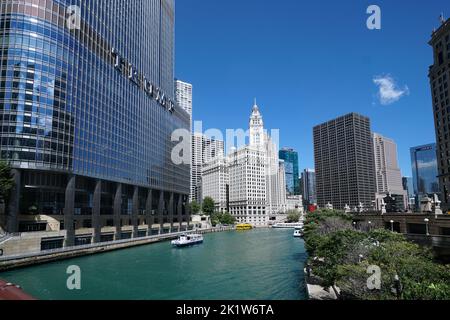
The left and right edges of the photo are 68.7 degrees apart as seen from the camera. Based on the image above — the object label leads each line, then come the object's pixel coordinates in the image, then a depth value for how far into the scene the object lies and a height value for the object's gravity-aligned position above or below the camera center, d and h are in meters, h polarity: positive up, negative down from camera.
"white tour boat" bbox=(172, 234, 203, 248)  97.94 -11.19
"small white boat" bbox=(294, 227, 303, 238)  130.40 -12.35
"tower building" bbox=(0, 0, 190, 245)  71.94 +23.16
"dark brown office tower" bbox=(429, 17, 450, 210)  99.50 +31.88
